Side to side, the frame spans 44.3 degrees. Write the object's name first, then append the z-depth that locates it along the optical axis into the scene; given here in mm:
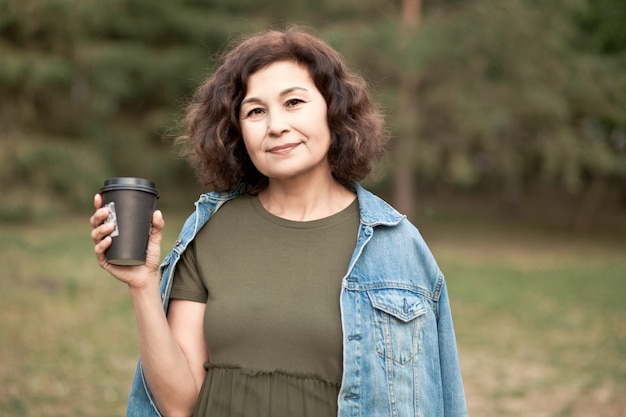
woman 2059
